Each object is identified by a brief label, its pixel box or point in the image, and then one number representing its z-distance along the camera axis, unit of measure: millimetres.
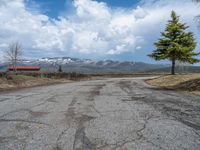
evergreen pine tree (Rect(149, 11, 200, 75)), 19779
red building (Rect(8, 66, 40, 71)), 45951
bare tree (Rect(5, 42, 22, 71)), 38858
